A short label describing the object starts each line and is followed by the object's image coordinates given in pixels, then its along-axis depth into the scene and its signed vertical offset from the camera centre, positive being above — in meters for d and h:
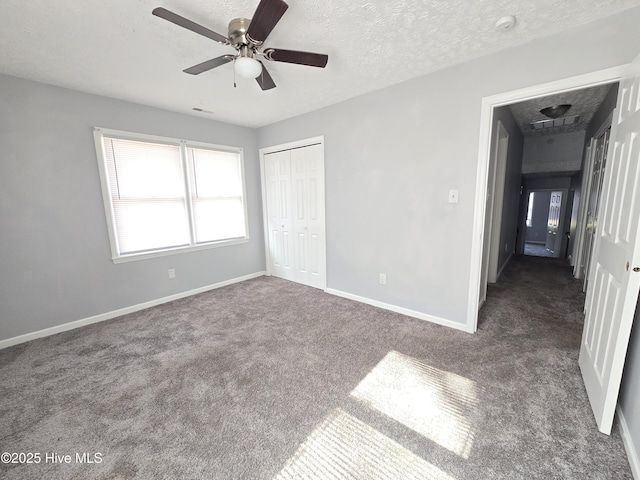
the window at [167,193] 2.96 +0.19
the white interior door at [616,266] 1.27 -0.37
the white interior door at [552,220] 7.32 -0.59
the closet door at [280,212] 3.97 -0.10
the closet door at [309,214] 3.54 -0.12
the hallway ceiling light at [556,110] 3.14 +1.15
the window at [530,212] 8.66 -0.38
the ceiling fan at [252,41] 1.32 +1.02
